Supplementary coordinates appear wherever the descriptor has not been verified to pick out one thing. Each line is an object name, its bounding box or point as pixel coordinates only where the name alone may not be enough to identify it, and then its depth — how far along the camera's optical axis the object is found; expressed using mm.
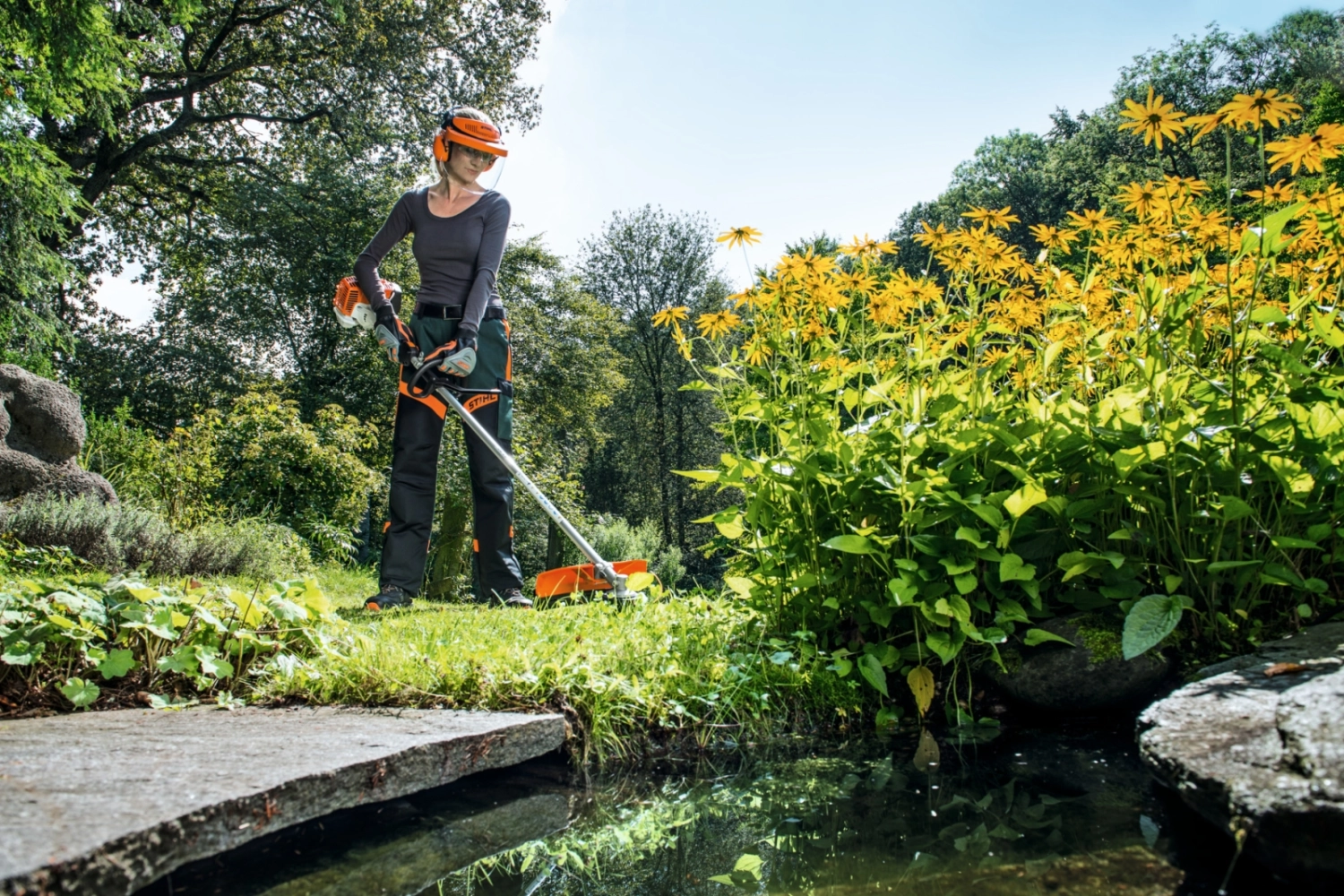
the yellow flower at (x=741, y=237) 2771
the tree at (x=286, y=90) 14617
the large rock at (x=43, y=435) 6840
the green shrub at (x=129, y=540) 5906
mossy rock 2307
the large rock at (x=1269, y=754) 1242
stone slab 1169
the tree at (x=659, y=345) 29375
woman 4410
